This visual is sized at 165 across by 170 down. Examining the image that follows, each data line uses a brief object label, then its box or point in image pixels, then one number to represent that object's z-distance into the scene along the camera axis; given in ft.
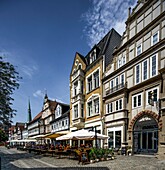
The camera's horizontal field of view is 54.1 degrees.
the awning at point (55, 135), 65.52
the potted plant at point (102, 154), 39.80
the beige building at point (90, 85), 65.92
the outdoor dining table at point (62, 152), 48.69
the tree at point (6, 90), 51.15
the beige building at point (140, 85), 41.84
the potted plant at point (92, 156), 38.38
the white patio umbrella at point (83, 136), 42.80
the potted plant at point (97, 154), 39.19
